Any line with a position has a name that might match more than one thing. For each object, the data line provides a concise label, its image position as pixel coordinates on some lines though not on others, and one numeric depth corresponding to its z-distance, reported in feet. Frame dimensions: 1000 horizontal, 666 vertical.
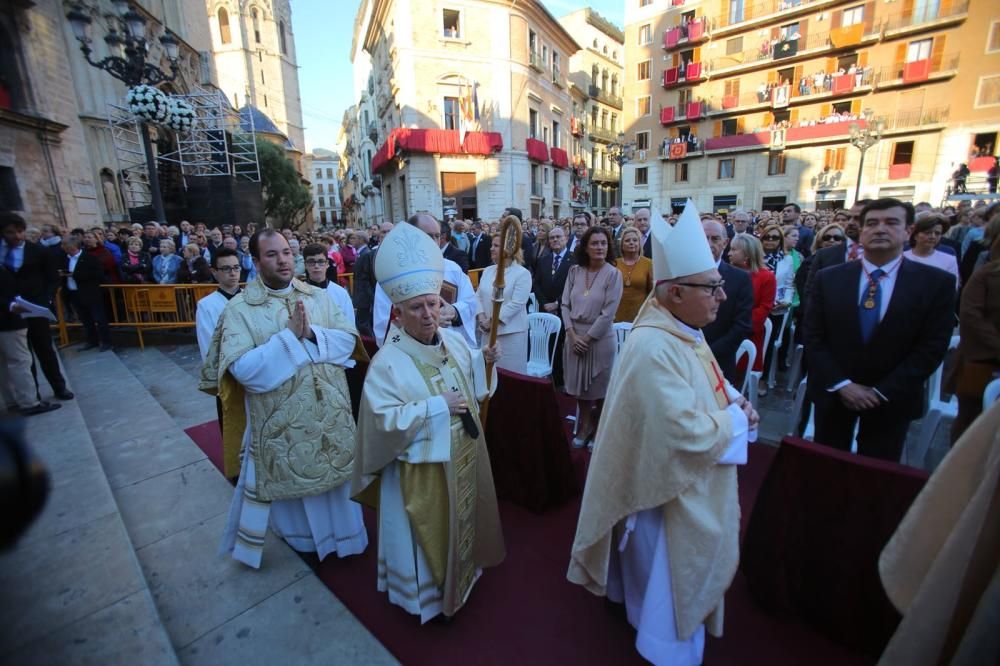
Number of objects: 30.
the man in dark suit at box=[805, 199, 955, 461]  8.30
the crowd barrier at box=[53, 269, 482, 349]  25.12
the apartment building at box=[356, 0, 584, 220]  75.10
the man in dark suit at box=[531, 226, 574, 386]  19.38
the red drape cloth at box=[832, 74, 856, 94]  86.89
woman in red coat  14.80
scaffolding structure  46.24
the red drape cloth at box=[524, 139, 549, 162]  84.99
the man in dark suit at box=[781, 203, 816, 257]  24.78
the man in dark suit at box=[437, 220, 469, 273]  19.69
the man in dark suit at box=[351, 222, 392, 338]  17.22
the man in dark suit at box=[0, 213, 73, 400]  16.67
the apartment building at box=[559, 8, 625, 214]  138.00
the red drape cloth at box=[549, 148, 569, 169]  95.91
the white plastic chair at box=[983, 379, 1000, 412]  8.29
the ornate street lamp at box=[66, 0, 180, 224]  24.47
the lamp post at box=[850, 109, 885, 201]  65.89
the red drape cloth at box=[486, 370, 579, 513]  10.48
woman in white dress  14.94
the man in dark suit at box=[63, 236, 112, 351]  23.62
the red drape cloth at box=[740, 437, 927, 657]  6.26
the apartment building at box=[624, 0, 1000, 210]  78.69
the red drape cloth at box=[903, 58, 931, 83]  80.59
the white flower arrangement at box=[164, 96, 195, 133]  27.13
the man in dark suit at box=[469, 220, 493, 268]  33.73
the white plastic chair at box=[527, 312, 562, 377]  16.35
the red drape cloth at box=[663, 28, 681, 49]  104.20
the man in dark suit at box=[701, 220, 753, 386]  11.85
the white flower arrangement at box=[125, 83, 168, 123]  25.32
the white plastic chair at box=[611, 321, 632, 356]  14.39
